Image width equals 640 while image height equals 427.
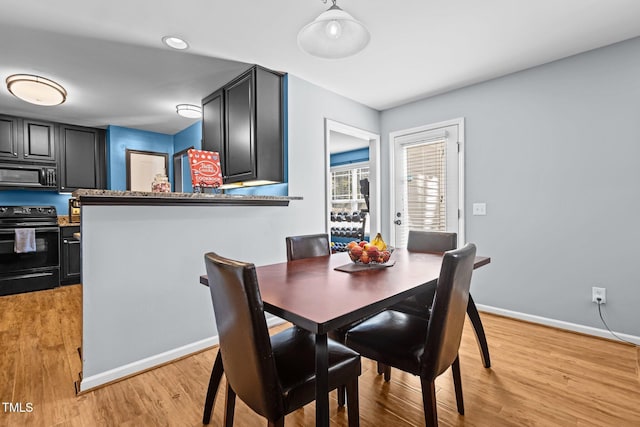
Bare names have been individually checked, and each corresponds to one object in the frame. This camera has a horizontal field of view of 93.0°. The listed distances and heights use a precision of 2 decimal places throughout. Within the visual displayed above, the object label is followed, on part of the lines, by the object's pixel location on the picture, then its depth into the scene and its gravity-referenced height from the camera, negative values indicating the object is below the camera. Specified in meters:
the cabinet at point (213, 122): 3.31 +1.00
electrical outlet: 2.50 -0.74
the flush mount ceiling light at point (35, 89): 2.73 +1.13
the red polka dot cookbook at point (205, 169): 2.44 +0.34
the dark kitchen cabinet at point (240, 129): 2.87 +0.80
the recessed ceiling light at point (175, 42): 2.36 +1.34
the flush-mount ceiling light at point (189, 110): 3.80 +1.26
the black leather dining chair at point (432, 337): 1.24 -0.62
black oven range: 3.91 -0.49
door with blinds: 3.43 +0.33
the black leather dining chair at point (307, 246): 2.12 -0.27
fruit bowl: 1.74 -0.27
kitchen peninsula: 1.89 -0.41
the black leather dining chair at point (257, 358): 0.99 -0.58
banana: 1.81 -0.22
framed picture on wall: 4.86 +0.72
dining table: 1.00 -0.34
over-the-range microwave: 4.11 +0.51
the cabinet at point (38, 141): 4.27 +1.02
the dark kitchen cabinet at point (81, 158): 4.56 +0.83
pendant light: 1.51 +0.92
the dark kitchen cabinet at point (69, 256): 4.36 -0.65
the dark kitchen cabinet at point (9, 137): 4.10 +1.03
